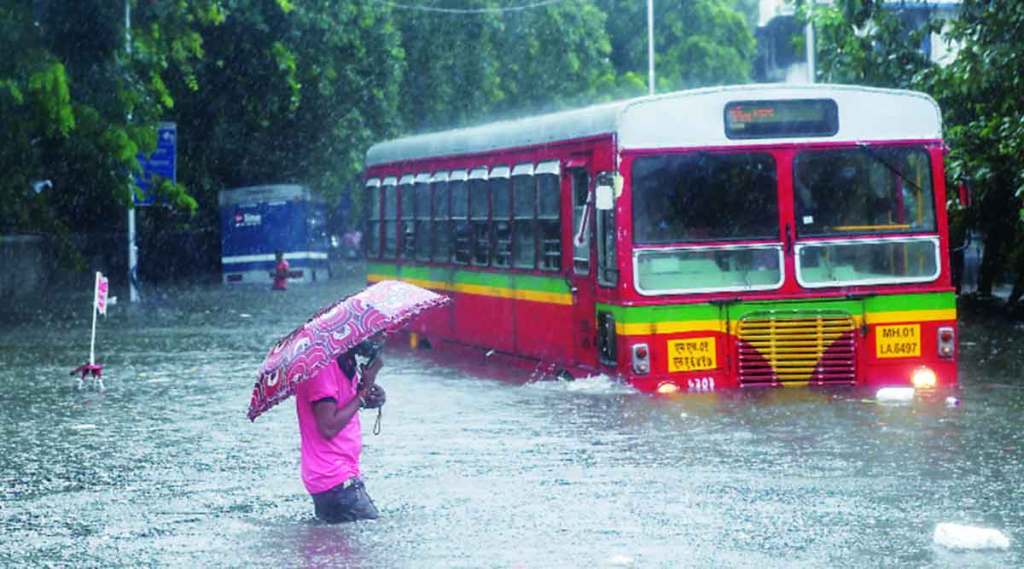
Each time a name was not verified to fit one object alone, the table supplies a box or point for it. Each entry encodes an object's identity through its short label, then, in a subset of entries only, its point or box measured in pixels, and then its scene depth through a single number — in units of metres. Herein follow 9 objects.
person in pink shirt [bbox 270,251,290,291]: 47.50
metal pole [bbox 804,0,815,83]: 45.30
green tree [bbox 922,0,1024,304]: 23.84
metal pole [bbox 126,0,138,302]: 41.53
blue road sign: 40.62
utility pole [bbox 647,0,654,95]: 64.94
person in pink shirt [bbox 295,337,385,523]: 10.59
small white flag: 21.56
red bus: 16.84
